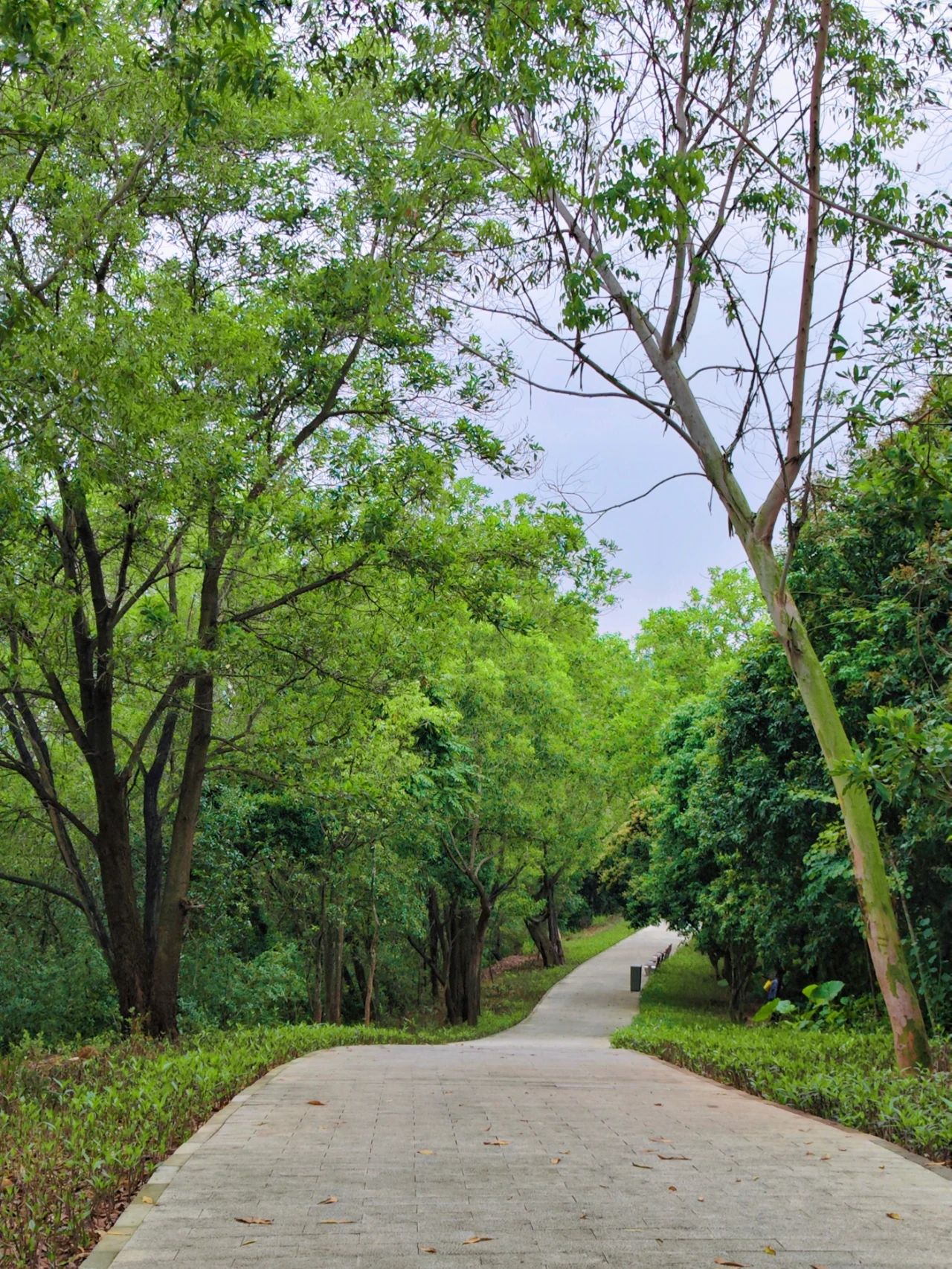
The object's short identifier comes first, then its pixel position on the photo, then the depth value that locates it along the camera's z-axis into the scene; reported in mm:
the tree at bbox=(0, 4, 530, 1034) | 9070
